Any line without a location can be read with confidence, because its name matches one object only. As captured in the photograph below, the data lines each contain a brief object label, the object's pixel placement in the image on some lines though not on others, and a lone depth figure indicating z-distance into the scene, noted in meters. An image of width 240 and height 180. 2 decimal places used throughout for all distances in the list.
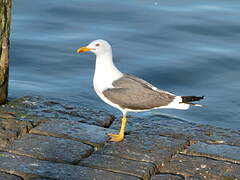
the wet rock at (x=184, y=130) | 11.05
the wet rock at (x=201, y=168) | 9.05
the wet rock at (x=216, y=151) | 9.87
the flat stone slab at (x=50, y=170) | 8.59
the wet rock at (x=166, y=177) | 8.79
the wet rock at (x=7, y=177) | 8.41
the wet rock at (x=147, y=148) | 9.60
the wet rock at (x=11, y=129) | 9.93
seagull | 10.72
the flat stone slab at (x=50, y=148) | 9.31
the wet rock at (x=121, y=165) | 8.95
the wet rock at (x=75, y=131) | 10.23
